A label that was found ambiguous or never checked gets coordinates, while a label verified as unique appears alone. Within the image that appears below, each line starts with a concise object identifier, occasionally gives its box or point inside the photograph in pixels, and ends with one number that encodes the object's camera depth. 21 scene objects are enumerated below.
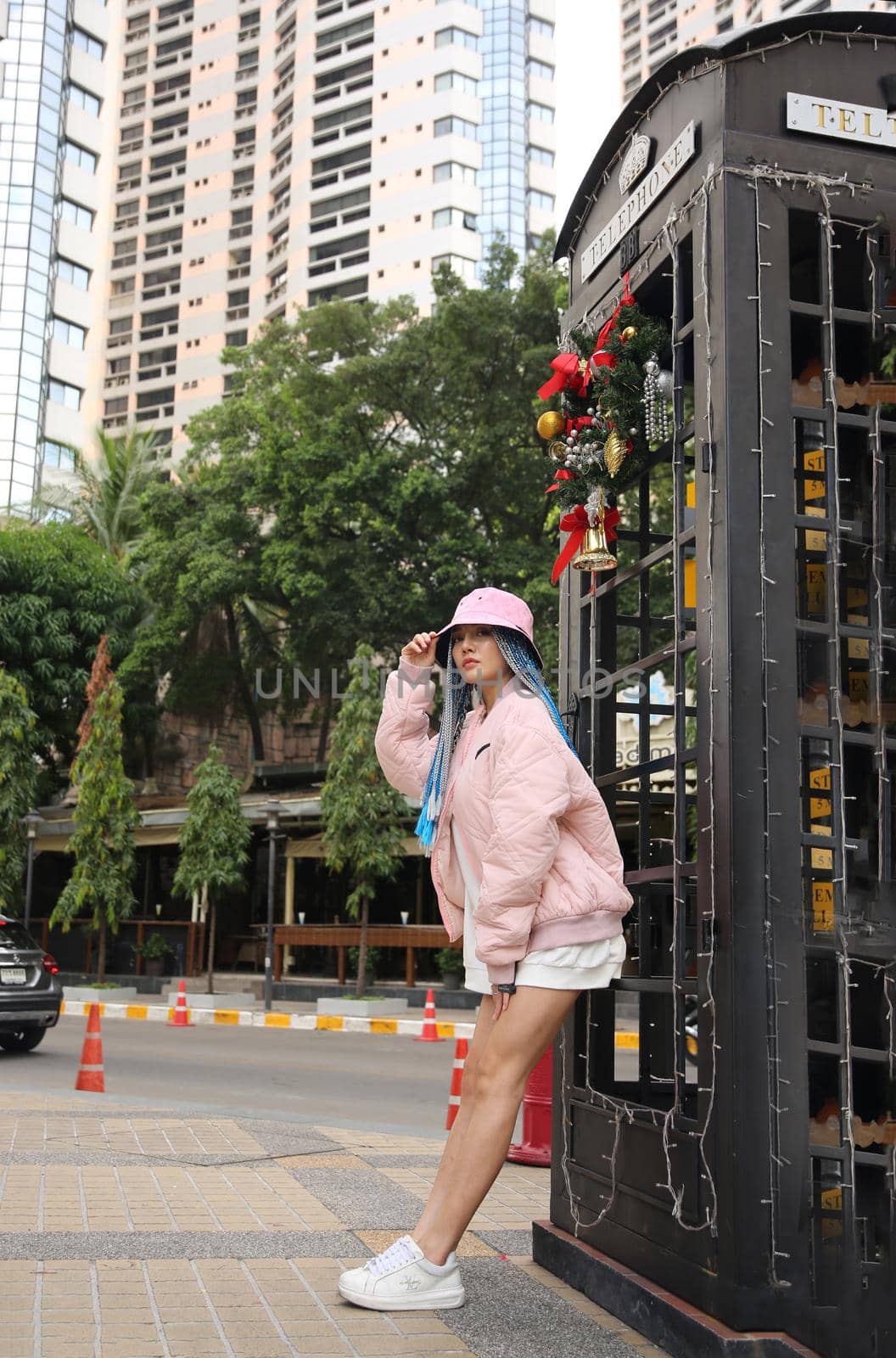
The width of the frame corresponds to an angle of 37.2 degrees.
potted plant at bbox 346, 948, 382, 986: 23.36
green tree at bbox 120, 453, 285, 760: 28.94
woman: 3.49
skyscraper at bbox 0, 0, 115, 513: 60.16
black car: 12.80
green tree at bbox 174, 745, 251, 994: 22.36
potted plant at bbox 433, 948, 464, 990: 22.11
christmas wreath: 4.16
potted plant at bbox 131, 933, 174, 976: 25.69
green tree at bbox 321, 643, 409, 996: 20.98
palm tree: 38.56
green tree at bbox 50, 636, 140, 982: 23.73
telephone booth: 3.31
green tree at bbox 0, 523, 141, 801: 30.70
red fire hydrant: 6.89
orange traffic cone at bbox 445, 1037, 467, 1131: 7.79
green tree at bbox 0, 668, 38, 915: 25.67
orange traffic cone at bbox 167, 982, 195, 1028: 19.06
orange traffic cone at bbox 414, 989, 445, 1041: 16.92
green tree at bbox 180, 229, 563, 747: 26.52
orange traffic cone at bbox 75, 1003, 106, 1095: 9.99
